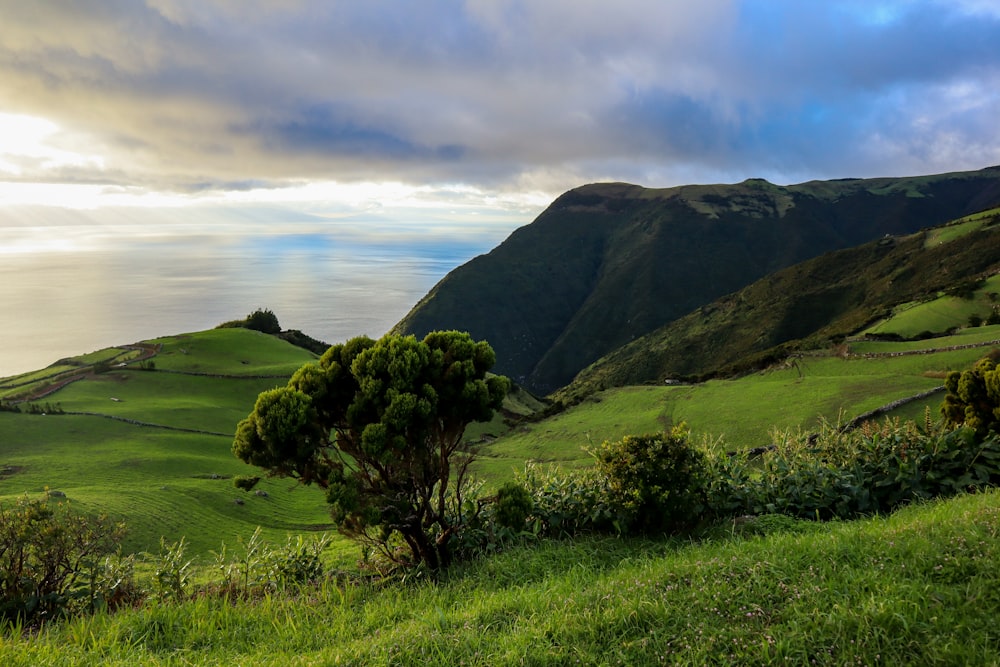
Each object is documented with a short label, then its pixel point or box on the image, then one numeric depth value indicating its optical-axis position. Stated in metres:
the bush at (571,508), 6.87
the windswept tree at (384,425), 5.88
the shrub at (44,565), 5.70
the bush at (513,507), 6.65
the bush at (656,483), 6.31
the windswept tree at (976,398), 7.42
